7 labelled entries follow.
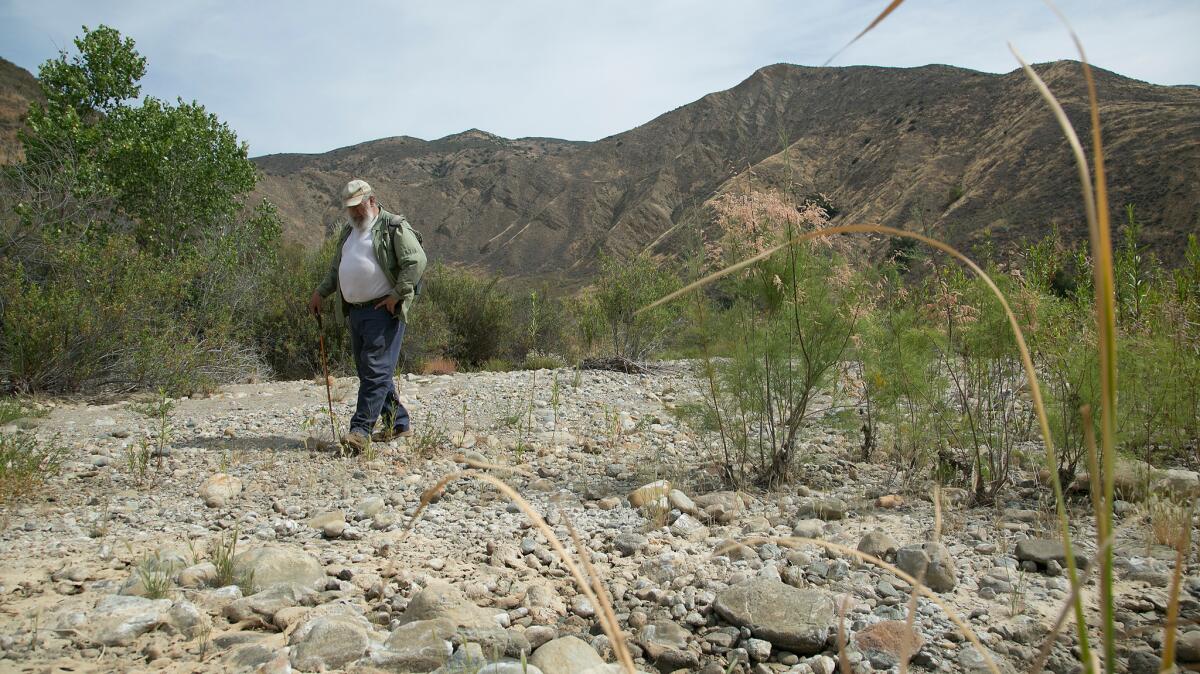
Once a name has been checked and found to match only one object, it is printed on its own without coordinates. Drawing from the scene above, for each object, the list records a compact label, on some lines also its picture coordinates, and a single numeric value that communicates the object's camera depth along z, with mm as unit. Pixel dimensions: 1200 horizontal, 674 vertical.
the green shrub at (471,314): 13250
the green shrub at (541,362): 11812
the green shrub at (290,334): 10195
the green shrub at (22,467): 3918
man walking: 5113
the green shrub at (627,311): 11440
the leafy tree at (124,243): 7246
